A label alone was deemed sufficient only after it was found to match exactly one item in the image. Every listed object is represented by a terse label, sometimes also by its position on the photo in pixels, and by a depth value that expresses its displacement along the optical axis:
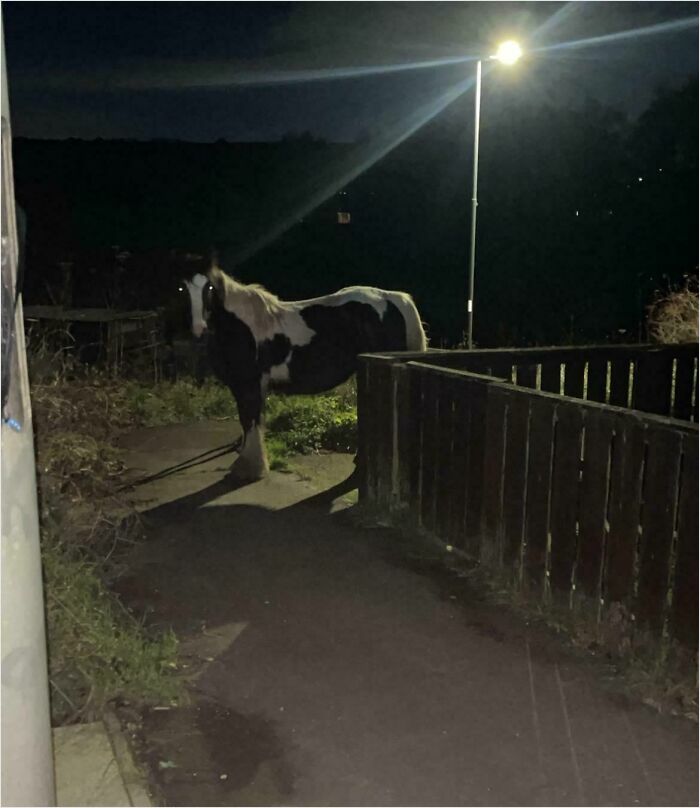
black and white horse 7.84
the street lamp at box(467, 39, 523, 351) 12.64
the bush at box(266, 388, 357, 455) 9.02
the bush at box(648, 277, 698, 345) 12.60
